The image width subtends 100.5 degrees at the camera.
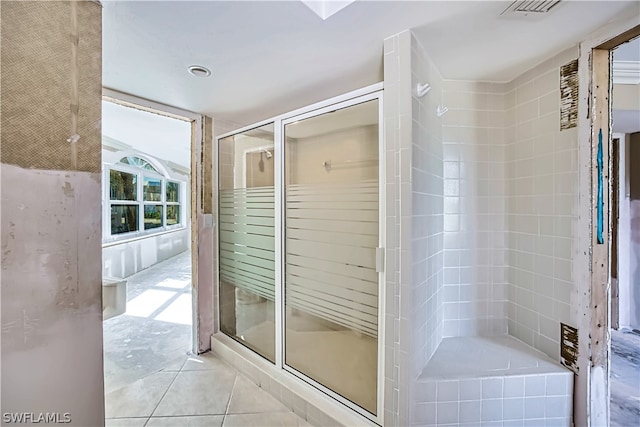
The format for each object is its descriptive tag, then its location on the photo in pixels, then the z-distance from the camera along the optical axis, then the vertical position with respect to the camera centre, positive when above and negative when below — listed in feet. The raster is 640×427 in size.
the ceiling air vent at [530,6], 3.75 +2.96
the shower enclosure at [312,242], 5.38 -0.73
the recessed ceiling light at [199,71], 5.39 +2.94
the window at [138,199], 17.42 +0.99
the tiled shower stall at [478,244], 4.55 -0.69
